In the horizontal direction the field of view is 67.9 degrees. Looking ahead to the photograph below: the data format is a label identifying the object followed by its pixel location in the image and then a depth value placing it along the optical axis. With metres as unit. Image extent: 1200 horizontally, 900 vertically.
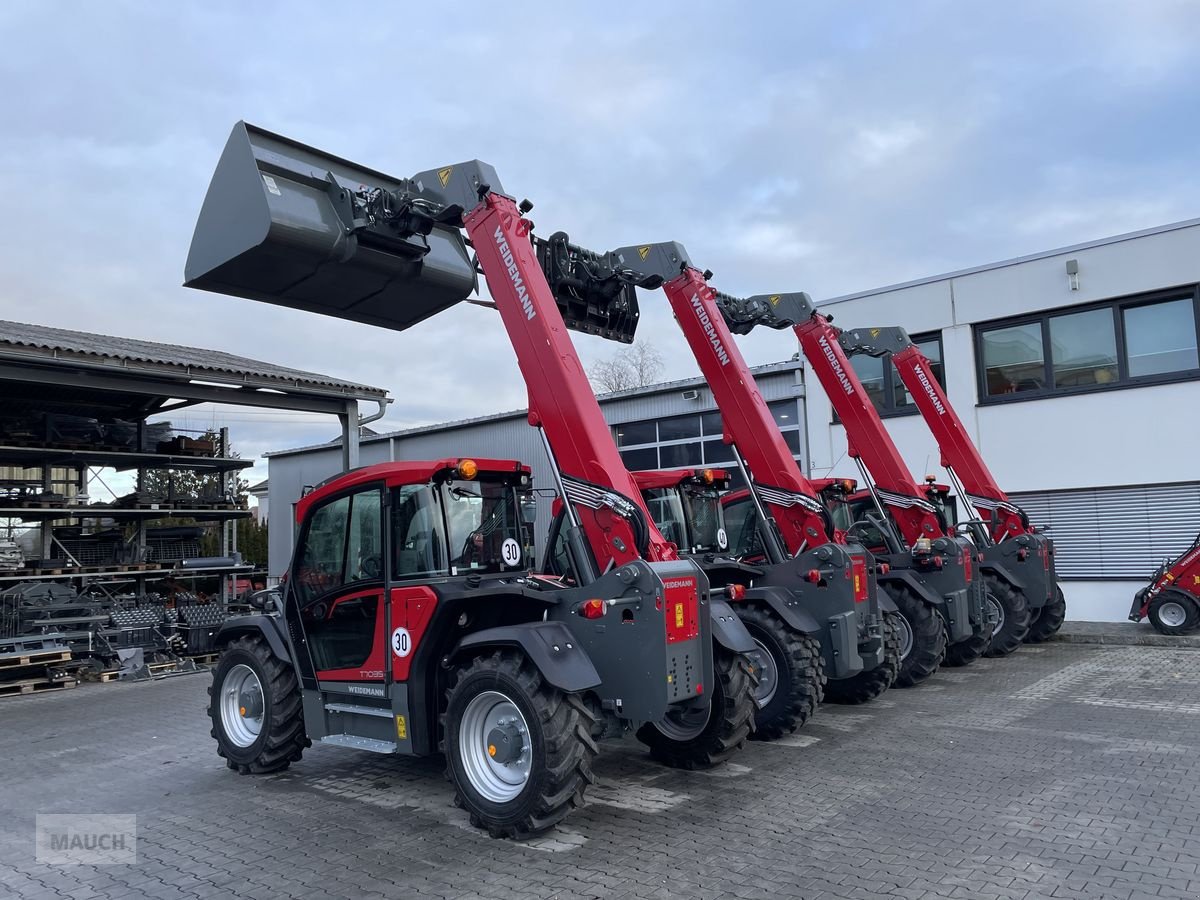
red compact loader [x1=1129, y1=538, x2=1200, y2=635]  12.70
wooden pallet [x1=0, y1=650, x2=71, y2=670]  11.89
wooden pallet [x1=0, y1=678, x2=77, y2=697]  11.82
